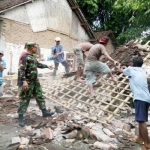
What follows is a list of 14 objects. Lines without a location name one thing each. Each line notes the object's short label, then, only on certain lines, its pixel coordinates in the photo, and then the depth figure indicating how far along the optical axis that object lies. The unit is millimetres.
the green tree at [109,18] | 9812
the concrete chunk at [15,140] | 2574
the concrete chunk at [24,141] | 2537
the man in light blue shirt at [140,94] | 2430
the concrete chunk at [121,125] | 3044
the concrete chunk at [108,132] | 2770
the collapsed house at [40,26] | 7186
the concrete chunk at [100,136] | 2658
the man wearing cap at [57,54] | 5850
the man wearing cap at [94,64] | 3678
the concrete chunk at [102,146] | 2457
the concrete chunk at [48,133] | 2707
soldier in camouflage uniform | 3069
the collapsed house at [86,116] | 2692
